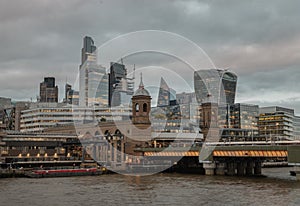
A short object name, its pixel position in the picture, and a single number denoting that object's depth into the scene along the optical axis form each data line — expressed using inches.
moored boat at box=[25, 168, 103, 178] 4381.2
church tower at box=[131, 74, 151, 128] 6461.6
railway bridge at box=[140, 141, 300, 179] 4037.2
